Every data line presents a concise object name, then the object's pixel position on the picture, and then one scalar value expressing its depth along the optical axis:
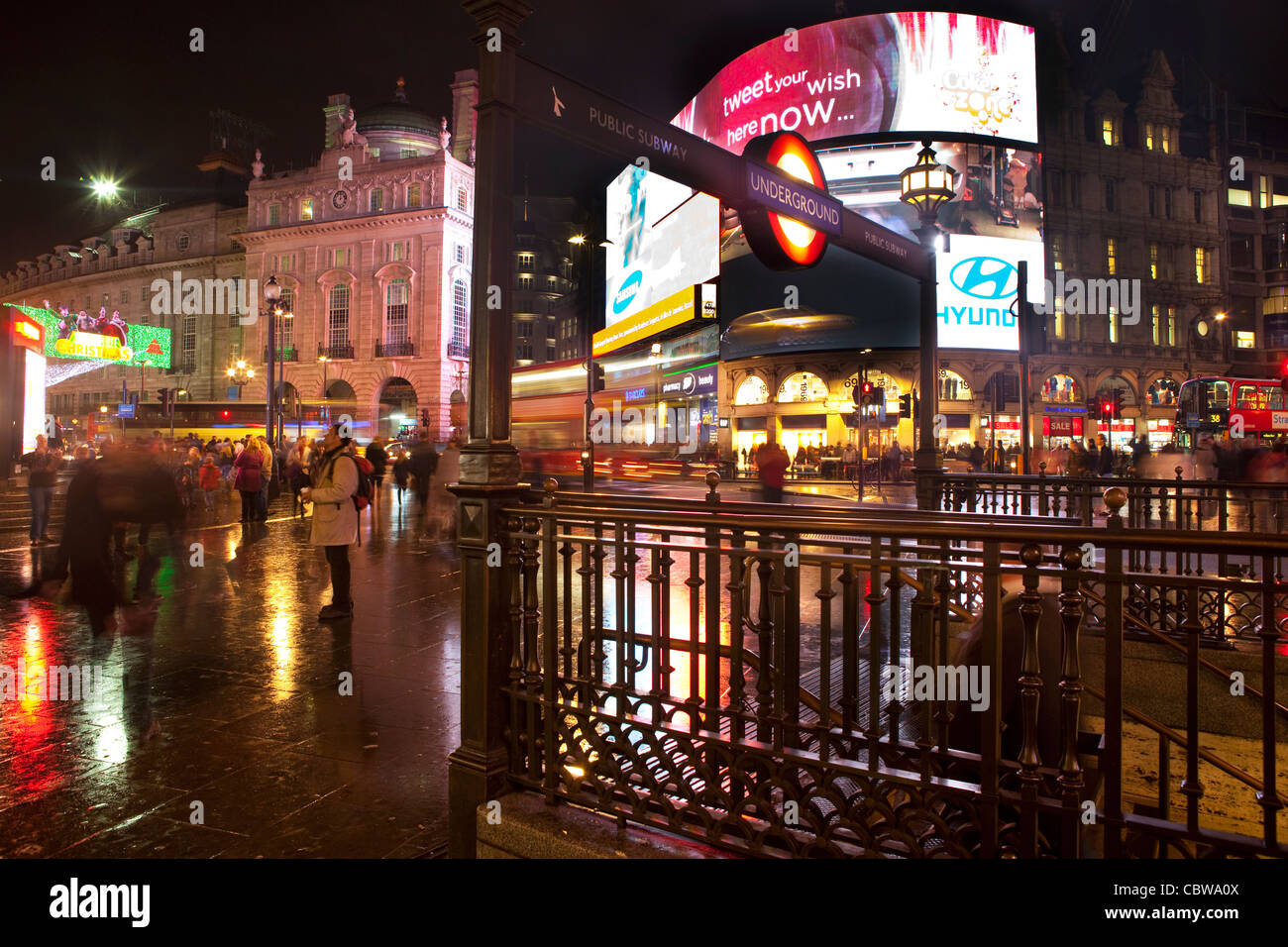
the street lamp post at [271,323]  22.26
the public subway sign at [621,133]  3.42
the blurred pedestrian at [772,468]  11.55
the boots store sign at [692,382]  40.03
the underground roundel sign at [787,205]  5.04
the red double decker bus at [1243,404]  26.98
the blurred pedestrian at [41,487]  12.03
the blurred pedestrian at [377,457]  18.16
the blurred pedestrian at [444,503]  14.37
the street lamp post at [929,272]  7.25
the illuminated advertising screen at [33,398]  21.56
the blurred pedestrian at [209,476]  17.25
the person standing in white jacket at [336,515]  7.44
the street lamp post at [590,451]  19.48
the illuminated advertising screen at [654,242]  35.84
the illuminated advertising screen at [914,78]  34.59
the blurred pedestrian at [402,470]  19.07
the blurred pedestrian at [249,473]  15.29
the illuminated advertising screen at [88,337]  27.18
